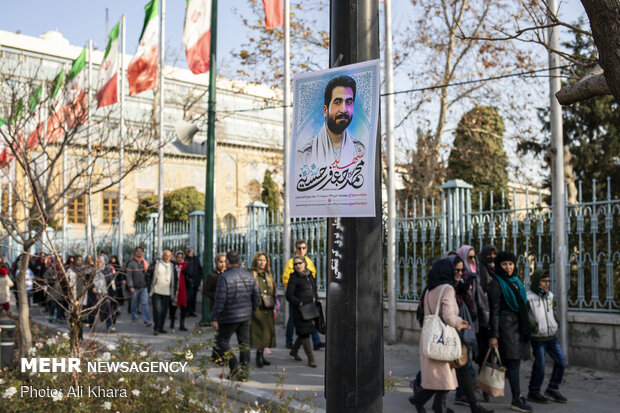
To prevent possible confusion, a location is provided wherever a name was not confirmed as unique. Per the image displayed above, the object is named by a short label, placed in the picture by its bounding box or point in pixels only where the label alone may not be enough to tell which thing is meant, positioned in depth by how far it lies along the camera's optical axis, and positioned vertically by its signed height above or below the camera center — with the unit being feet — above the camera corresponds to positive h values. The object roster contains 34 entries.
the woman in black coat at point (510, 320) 23.50 -2.88
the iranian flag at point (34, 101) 34.88 +8.08
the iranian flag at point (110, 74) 60.70 +15.36
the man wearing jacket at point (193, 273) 51.40 -2.46
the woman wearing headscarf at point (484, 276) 24.63 -1.51
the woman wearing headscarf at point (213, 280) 37.29 -2.16
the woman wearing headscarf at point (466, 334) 22.36 -3.21
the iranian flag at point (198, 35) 50.60 +15.75
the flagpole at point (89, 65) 69.72 +19.56
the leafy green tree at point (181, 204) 92.53 +5.32
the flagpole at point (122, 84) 66.02 +16.22
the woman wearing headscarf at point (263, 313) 31.37 -3.44
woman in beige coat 21.40 -2.84
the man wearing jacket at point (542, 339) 24.12 -3.61
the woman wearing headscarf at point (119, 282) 50.31 -3.25
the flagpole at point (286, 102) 43.60 +9.10
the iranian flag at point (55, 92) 35.65 +9.49
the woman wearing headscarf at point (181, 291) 46.83 -3.55
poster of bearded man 11.30 +1.73
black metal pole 11.60 -1.09
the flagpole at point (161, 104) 56.75 +12.10
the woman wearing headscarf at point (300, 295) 31.78 -2.65
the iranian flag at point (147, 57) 59.72 +16.46
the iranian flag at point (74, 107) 32.91 +7.07
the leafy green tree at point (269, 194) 120.47 +8.46
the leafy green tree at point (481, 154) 60.83 +7.96
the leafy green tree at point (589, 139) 65.31 +9.91
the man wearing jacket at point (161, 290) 43.83 -3.16
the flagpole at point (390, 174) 36.88 +3.74
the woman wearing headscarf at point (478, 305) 24.11 -2.40
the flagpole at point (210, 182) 47.14 +4.25
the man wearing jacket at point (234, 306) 28.96 -2.83
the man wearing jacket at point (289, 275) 35.76 -2.01
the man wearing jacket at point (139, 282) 47.85 -2.89
